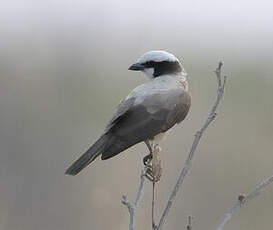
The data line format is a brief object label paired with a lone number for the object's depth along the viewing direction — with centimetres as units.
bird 572
